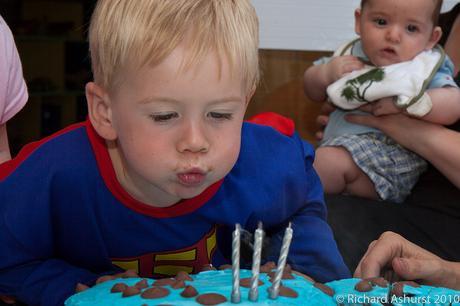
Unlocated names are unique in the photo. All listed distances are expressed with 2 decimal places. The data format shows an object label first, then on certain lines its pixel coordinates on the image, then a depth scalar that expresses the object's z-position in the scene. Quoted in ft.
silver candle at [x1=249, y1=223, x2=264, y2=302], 2.50
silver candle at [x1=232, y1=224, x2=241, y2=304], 2.52
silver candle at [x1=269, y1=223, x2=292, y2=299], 2.53
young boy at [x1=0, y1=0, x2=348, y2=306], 2.95
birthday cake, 2.53
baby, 4.50
